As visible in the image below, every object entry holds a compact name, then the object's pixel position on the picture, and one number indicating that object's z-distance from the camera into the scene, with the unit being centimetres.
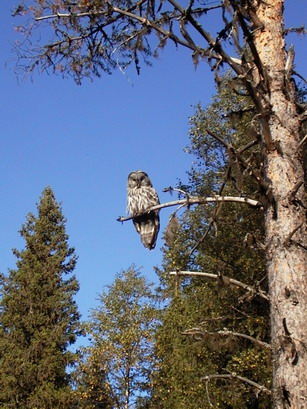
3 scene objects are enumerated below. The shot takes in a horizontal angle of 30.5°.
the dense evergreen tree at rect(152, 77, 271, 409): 1279
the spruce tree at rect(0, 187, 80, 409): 2023
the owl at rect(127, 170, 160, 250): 939
